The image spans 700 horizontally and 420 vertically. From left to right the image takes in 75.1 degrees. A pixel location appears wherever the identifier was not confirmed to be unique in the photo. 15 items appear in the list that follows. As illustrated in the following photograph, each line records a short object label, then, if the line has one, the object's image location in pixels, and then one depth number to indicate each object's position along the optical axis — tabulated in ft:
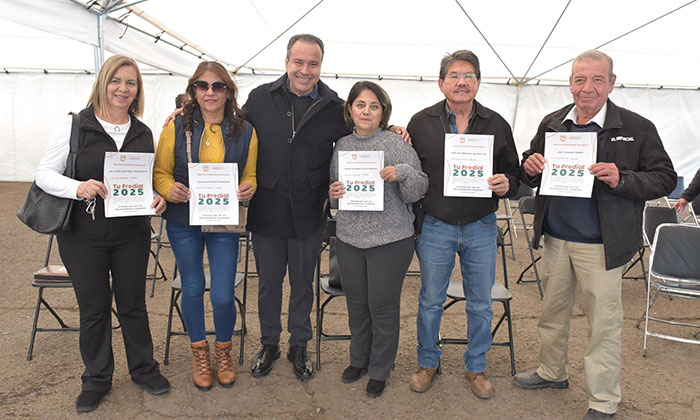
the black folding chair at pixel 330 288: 10.75
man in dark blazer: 9.29
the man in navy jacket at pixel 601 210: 8.26
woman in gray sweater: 8.89
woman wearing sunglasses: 8.76
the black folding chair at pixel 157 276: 15.61
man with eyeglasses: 8.71
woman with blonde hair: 8.07
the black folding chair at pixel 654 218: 16.79
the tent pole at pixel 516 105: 36.01
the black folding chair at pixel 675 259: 12.51
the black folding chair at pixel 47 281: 11.03
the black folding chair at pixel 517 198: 20.74
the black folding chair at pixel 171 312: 10.75
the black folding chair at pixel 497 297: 10.44
